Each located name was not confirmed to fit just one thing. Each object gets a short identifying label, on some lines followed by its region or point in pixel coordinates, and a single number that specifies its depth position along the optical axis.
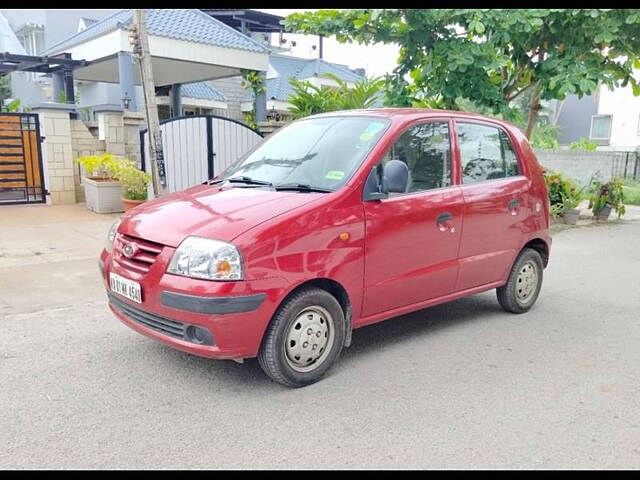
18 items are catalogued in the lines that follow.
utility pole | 7.69
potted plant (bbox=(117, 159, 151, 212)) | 9.73
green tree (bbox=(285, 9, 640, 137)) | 8.37
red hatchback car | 3.33
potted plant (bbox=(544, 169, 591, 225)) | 11.36
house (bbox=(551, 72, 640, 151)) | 23.80
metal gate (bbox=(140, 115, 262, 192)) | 9.92
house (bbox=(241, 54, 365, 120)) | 21.34
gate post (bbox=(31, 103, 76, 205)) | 10.49
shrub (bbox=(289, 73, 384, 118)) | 11.02
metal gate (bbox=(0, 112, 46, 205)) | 10.41
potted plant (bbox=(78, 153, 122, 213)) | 10.05
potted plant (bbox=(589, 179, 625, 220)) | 11.98
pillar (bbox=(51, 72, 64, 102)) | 15.32
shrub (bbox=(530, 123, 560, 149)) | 21.69
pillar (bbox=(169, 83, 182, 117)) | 19.25
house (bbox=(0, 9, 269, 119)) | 12.76
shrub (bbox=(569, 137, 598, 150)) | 19.55
